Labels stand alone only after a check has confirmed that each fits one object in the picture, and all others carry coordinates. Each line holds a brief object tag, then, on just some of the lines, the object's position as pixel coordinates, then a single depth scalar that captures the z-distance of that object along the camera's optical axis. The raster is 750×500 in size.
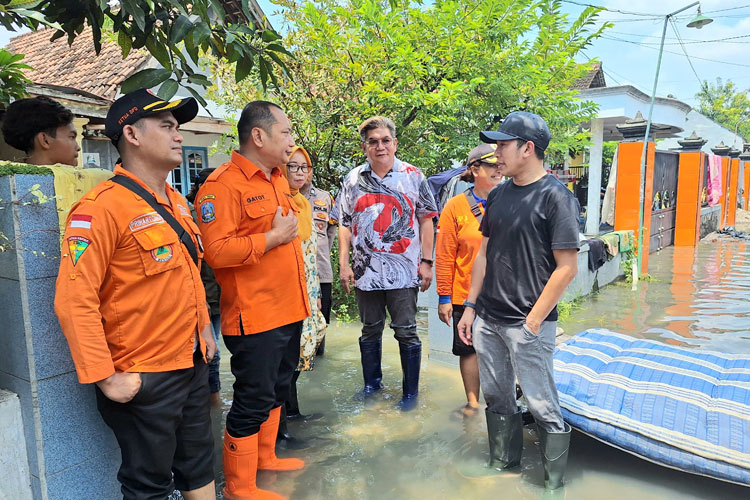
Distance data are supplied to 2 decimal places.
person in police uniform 4.79
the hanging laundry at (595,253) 7.83
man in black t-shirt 2.63
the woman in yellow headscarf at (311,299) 3.31
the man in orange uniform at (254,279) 2.62
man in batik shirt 3.84
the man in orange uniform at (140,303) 1.84
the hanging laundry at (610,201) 10.27
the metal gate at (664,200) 12.08
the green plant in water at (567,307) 6.62
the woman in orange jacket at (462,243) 3.62
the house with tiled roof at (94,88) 7.06
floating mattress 2.71
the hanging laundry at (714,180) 16.42
